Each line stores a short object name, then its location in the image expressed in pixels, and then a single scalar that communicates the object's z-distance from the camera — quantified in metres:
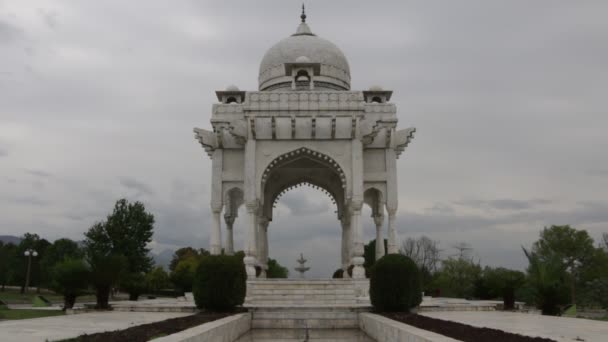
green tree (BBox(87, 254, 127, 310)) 14.59
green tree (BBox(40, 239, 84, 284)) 43.56
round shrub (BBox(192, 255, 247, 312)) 12.29
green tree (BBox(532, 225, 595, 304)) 38.62
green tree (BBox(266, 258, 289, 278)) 35.66
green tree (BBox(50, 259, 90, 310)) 14.57
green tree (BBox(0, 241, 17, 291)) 45.62
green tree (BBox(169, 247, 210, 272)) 56.08
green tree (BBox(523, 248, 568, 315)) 13.80
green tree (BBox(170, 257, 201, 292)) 29.13
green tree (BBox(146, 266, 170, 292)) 34.47
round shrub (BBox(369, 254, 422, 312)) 12.05
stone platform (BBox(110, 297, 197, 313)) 13.85
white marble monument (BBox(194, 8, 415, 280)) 19.31
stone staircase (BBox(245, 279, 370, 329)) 13.01
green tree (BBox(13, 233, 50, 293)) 46.53
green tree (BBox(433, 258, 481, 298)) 39.96
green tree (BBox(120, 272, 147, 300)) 22.04
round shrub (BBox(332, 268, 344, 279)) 24.66
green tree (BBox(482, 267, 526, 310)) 15.63
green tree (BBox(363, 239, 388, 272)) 33.55
